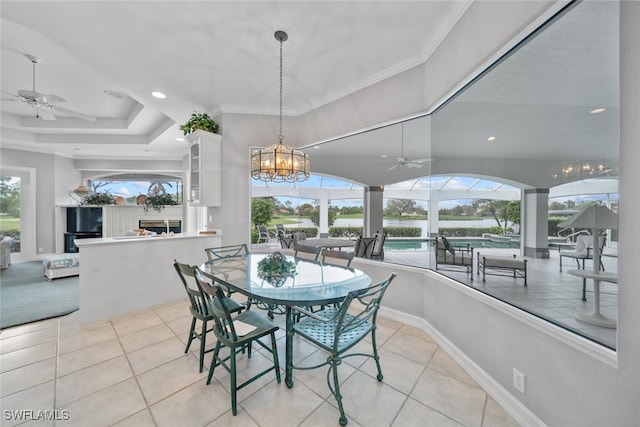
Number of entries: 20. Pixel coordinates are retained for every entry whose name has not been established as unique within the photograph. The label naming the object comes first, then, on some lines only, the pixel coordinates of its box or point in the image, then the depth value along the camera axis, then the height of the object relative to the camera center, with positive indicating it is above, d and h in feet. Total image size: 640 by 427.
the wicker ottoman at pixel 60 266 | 13.97 -3.32
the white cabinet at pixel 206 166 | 11.97 +2.36
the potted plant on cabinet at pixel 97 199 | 21.12 +1.06
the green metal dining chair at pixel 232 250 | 10.54 -1.75
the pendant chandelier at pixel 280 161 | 7.79 +1.69
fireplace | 22.15 -1.29
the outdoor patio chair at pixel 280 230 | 20.24 -1.60
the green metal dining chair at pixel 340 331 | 4.80 -2.86
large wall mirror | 4.05 +1.33
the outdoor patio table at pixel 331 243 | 14.57 -1.96
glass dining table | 5.27 -1.85
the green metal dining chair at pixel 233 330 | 4.99 -2.83
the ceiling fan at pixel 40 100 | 9.96 +4.88
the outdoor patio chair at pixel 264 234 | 18.59 -1.82
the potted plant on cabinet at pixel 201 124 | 12.08 +4.48
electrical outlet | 4.98 -3.54
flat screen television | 20.72 -0.72
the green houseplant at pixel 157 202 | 21.58 +0.86
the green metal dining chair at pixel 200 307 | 6.08 -2.66
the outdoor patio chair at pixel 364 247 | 11.46 -1.72
